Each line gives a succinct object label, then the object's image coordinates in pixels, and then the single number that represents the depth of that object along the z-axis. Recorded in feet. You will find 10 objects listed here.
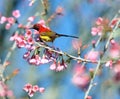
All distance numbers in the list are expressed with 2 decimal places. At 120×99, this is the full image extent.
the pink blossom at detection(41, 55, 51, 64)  21.52
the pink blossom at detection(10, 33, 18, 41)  23.25
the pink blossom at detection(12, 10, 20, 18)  25.52
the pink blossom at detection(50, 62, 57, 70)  22.35
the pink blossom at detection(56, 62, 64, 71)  22.06
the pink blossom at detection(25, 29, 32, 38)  21.76
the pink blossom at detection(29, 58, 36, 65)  21.90
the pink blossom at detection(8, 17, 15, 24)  25.26
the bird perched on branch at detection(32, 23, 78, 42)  20.84
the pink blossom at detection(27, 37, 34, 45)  20.99
